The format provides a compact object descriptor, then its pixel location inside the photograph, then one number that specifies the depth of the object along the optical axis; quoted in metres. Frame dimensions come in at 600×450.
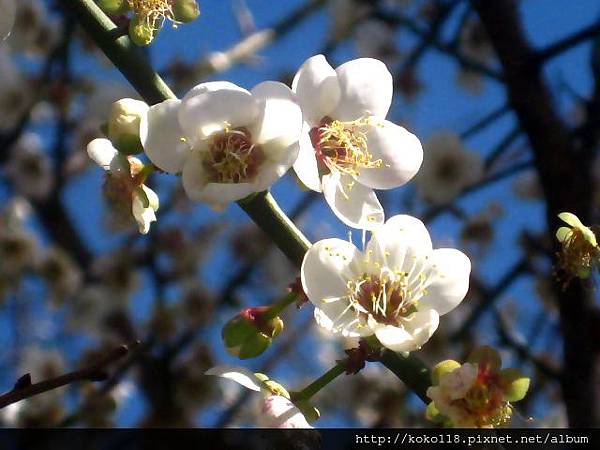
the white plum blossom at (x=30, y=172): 1.90
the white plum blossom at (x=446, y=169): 1.74
